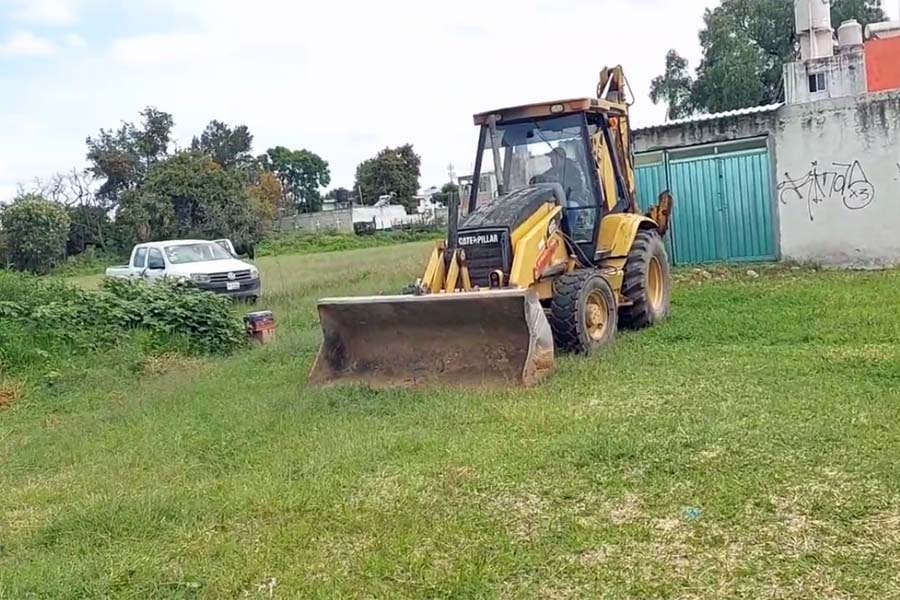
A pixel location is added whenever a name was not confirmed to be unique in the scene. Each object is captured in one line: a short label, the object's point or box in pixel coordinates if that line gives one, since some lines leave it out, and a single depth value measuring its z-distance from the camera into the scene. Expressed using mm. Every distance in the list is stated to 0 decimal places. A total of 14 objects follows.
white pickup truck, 16891
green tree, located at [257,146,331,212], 76125
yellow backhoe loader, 7598
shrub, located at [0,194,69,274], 36031
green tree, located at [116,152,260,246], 34375
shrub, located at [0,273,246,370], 10945
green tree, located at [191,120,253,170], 64625
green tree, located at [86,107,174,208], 48375
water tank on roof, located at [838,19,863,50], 22156
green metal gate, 14116
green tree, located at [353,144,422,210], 67125
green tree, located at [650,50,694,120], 37562
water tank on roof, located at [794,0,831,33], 20719
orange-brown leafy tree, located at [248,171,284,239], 38959
